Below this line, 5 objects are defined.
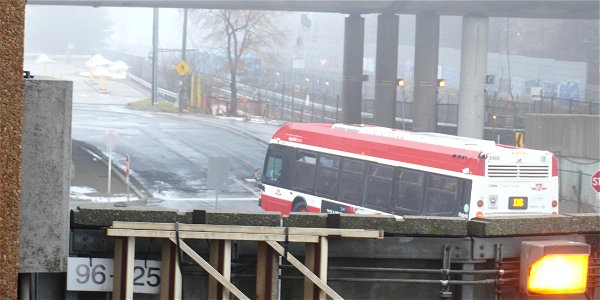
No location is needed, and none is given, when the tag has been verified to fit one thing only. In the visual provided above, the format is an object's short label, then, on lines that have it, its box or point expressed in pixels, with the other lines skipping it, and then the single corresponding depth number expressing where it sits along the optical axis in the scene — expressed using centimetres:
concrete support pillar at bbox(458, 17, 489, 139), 6062
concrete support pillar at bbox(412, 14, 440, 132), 6338
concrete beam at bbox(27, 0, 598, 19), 5738
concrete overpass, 5972
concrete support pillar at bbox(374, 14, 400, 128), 6494
